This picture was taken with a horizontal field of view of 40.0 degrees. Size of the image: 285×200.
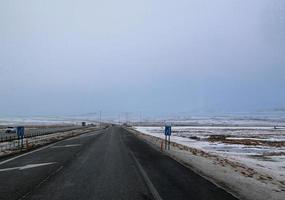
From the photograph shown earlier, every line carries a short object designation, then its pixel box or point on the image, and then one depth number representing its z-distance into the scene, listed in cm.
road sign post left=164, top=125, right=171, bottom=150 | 3431
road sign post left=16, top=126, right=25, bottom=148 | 3403
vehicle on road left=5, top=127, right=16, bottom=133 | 7912
